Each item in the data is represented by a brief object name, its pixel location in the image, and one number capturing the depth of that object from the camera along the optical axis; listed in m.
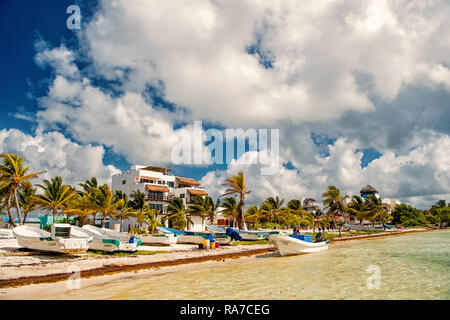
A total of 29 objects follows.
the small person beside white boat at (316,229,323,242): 24.95
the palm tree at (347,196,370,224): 68.06
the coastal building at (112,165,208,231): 49.69
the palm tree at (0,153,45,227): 30.47
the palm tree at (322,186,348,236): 58.97
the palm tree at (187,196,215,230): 47.99
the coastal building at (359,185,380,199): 108.31
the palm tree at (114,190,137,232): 37.53
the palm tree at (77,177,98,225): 37.41
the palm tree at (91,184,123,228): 34.72
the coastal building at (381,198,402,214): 107.33
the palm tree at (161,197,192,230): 44.44
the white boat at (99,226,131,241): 24.22
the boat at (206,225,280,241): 32.69
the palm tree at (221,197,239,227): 48.72
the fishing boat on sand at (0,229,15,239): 25.95
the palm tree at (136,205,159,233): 36.44
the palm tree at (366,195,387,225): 68.53
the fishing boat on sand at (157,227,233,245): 28.34
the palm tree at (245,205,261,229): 49.79
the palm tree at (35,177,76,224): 33.38
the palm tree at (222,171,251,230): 34.72
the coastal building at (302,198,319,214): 113.94
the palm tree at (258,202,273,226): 53.44
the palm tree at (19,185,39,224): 42.41
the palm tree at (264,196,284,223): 64.56
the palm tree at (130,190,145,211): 45.62
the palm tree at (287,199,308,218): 70.44
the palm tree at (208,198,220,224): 50.70
